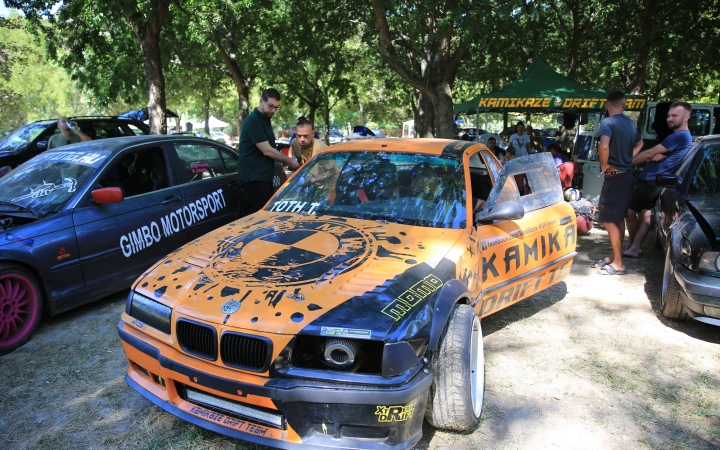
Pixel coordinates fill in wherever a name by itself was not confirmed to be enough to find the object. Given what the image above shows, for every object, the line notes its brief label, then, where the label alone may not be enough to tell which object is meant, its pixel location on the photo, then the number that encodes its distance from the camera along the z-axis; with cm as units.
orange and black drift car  216
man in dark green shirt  529
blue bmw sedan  400
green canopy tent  1056
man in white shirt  1346
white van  1003
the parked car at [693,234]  372
